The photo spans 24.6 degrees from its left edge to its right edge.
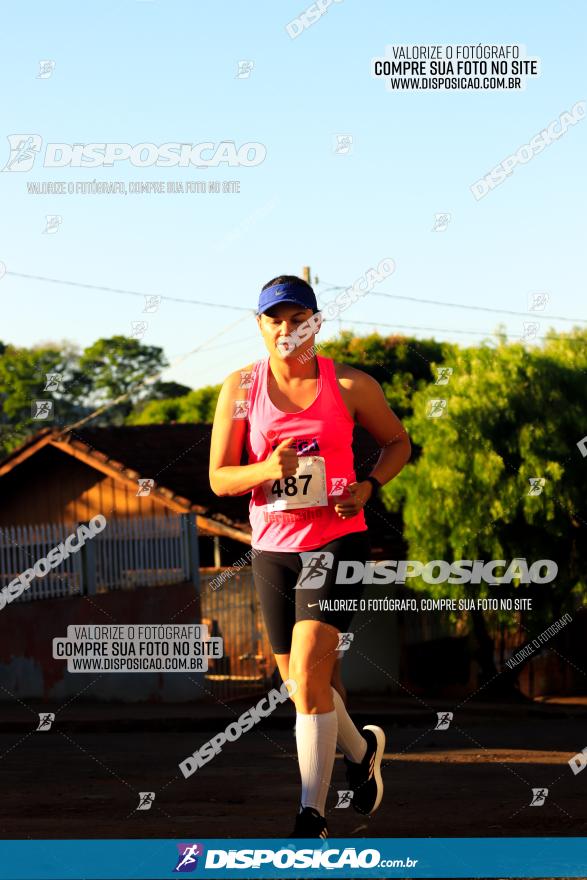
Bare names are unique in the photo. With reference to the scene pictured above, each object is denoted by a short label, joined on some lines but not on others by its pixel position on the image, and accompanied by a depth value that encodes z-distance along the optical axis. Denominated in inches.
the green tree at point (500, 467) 910.4
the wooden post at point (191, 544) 886.4
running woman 225.3
